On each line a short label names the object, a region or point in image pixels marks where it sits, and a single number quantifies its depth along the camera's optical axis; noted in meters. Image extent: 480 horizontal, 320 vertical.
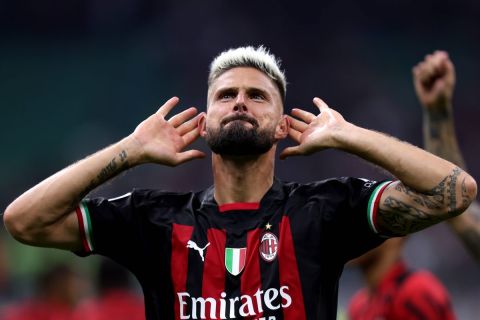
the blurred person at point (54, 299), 15.40
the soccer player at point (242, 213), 7.68
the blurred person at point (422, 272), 9.66
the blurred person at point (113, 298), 11.86
